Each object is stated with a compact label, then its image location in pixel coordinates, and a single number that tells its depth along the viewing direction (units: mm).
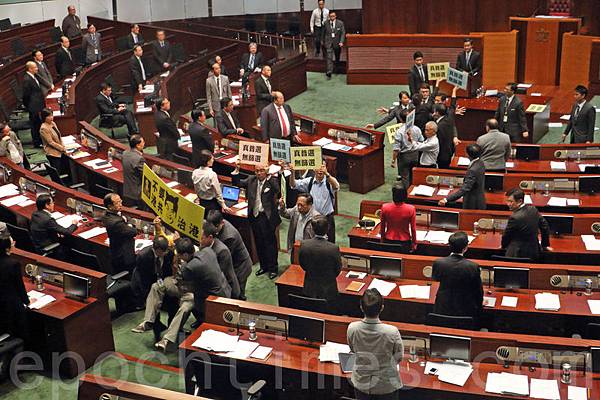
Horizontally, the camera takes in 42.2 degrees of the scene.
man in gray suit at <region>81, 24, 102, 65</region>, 16891
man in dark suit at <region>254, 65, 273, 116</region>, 13836
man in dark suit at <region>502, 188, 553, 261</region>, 7836
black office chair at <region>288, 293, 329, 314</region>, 7062
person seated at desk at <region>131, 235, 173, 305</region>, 7832
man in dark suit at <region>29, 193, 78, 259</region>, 8914
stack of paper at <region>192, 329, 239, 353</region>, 6797
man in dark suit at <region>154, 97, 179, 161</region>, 11953
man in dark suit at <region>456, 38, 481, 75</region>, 14711
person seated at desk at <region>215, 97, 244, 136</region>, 12195
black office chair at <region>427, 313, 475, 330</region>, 6727
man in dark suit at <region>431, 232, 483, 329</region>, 6730
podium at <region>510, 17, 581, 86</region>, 15781
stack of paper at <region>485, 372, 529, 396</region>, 5895
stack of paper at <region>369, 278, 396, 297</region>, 7680
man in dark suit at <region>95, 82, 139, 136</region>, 13938
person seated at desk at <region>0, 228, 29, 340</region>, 7203
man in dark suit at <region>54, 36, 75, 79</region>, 15992
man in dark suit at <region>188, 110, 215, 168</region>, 11359
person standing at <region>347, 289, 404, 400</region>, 5465
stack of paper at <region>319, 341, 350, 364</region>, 6507
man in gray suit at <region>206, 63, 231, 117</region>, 13805
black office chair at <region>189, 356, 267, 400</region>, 6461
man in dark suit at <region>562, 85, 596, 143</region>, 11273
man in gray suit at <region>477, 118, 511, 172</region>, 10133
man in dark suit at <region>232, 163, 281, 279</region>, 9016
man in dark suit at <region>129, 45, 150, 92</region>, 15523
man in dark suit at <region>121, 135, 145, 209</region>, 10125
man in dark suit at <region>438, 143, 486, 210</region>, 9008
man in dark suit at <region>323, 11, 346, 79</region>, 17747
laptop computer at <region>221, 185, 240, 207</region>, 9891
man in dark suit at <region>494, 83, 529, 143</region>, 11875
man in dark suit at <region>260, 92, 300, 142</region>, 11828
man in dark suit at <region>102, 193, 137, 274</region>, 8344
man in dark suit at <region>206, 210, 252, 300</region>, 7691
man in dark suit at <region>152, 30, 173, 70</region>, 16781
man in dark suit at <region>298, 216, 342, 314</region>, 7242
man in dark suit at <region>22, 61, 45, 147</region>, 13617
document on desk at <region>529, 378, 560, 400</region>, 5820
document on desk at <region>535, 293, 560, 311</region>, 7113
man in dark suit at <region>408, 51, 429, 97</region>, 13984
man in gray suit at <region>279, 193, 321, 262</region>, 8125
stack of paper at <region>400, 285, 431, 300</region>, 7547
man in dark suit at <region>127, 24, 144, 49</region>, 17750
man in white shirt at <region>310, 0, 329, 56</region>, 18334
